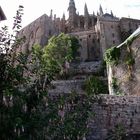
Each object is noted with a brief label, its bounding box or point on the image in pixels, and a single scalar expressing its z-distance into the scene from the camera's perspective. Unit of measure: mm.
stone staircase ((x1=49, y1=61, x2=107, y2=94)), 22185
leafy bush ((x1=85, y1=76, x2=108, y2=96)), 20996
